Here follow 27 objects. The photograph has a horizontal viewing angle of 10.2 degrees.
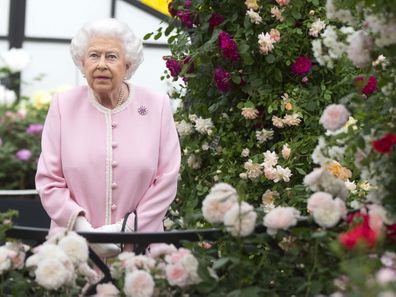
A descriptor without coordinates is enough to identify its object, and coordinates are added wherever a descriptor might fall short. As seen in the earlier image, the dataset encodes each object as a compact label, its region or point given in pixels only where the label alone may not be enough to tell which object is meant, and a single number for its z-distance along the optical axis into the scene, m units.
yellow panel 17.10
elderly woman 6.83
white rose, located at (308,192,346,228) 5.06
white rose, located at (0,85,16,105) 15.55
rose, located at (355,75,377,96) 5.05
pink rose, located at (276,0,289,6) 8.45
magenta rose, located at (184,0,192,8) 8.76
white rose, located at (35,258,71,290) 5.10
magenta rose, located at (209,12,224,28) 8.59
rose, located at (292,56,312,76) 8.39
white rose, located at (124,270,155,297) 5.03
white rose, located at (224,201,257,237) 5.07
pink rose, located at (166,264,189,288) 5.05
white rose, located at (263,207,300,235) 5.19
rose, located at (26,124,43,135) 15.17
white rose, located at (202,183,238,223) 5.11
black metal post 16.99
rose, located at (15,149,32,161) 14.80
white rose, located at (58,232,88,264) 5.24
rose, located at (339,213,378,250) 4.27
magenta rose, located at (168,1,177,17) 8.95
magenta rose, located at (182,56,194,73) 8.64
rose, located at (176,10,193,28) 8.73
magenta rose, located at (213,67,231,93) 8.38
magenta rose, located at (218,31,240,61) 8.29
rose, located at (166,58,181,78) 8.93
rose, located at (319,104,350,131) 5.17
